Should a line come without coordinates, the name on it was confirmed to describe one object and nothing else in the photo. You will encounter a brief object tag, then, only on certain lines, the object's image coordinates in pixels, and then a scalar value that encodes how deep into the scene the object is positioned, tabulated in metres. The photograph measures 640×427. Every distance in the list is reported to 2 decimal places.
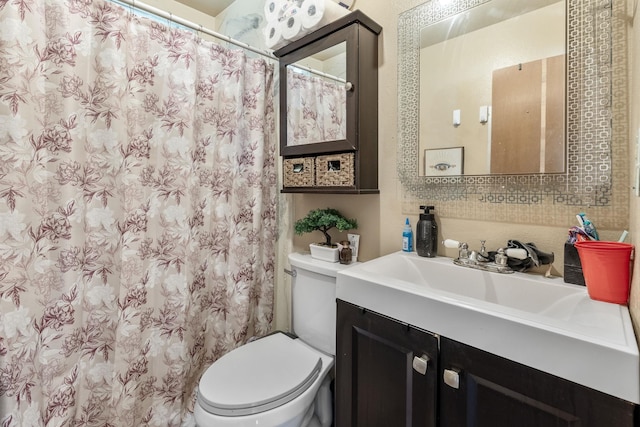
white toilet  0.97
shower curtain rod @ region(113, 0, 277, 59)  1.22
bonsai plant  1.33
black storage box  0.81
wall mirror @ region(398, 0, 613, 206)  0.82
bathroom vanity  0.53
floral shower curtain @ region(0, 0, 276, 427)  1.00
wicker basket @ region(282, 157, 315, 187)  1.39
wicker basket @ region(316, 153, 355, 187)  1.23
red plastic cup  0.70
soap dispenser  1.11
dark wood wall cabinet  1.20
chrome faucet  0.93
